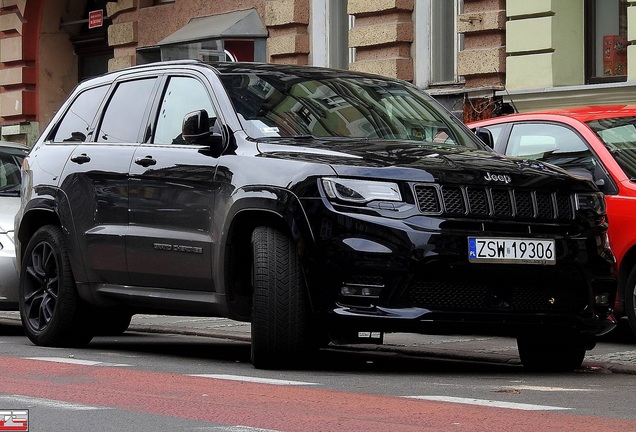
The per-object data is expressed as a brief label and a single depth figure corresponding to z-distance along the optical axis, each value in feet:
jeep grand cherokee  28.89
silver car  41.91
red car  37.32
